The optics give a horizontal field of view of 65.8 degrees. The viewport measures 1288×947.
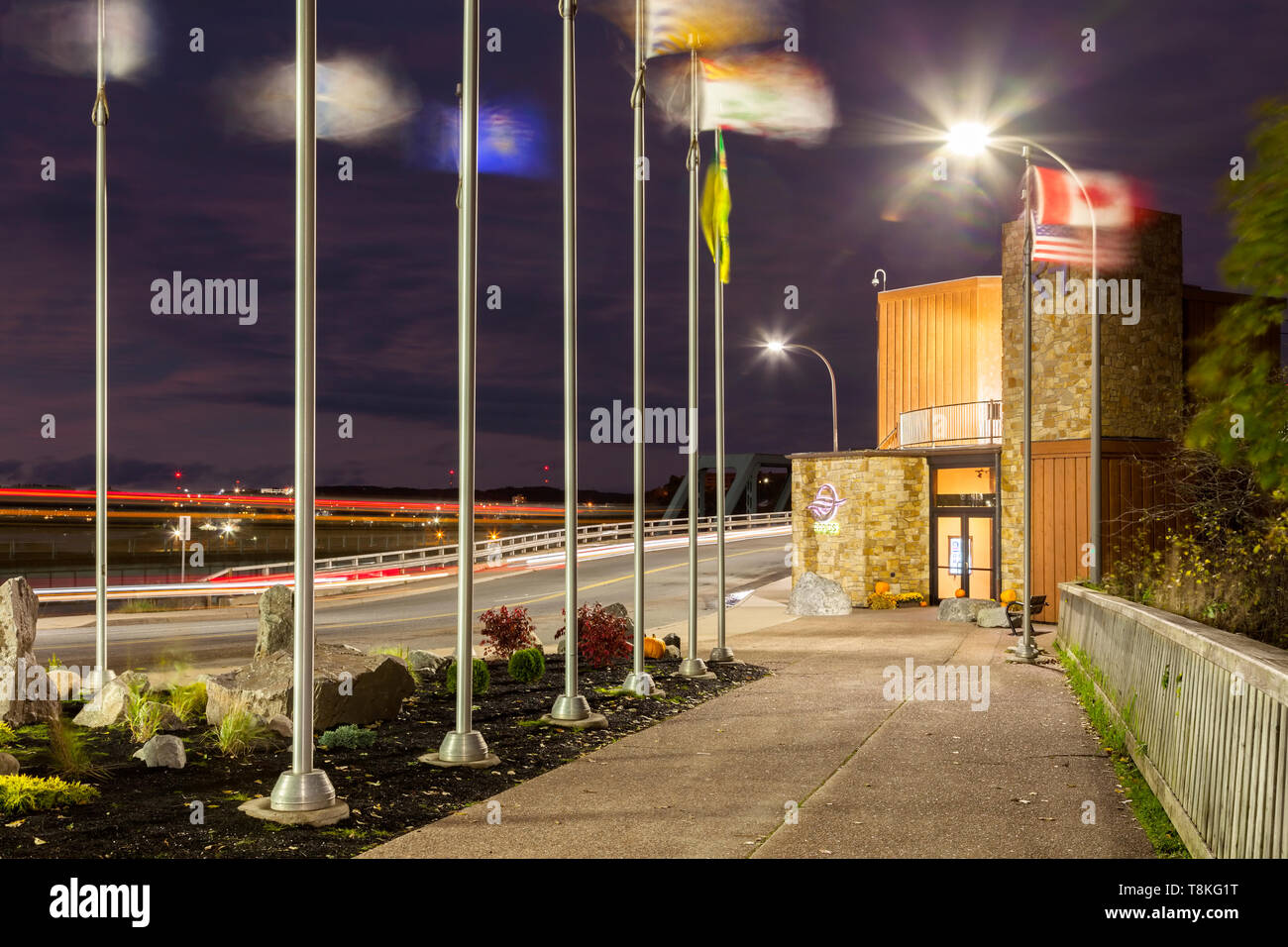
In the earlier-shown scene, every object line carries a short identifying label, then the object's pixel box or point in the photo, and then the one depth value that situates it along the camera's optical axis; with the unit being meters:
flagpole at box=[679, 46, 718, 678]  15.98
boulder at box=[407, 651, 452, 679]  14.95
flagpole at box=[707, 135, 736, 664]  17.48
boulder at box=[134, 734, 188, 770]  9.14
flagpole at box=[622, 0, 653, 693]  13.84
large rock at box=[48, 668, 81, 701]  12.37
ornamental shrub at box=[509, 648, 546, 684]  15.05
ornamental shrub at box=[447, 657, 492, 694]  13.33
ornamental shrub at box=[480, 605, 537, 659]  16.94
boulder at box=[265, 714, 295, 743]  10.23
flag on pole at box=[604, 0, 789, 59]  15.02
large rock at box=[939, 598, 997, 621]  26.78
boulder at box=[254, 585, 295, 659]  12.09
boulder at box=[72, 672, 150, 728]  10.78
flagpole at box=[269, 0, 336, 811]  7.77
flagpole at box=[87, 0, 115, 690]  14.19
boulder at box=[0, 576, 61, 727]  10.72
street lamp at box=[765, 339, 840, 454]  34.50
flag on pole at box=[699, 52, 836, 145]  16.77
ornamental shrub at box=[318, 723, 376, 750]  10.19
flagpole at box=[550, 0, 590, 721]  12.02
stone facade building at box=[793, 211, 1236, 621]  27.31
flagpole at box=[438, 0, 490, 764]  9.98
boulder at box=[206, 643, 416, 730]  10.48
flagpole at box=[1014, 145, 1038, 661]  18.91
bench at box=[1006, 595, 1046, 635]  22.78
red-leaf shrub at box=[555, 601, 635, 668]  17.00
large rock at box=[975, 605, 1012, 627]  25.36
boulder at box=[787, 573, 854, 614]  28.44
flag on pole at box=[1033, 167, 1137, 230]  27.41
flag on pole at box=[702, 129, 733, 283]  17.69
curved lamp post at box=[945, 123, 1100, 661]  17.50
